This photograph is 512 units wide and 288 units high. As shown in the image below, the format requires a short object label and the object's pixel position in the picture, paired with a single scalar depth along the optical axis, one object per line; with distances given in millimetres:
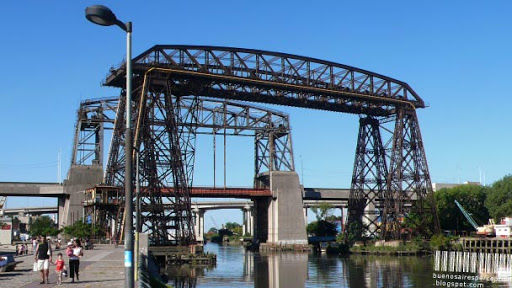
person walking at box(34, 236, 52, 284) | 26888
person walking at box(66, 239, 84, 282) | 27656
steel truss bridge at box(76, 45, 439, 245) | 70500
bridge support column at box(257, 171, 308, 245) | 97312
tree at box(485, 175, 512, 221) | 93750
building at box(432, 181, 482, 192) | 138500
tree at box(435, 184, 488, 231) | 101438
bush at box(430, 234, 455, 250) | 83312
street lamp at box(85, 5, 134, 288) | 16145
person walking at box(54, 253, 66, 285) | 27000
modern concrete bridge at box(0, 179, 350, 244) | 89375
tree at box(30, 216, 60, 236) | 85856
